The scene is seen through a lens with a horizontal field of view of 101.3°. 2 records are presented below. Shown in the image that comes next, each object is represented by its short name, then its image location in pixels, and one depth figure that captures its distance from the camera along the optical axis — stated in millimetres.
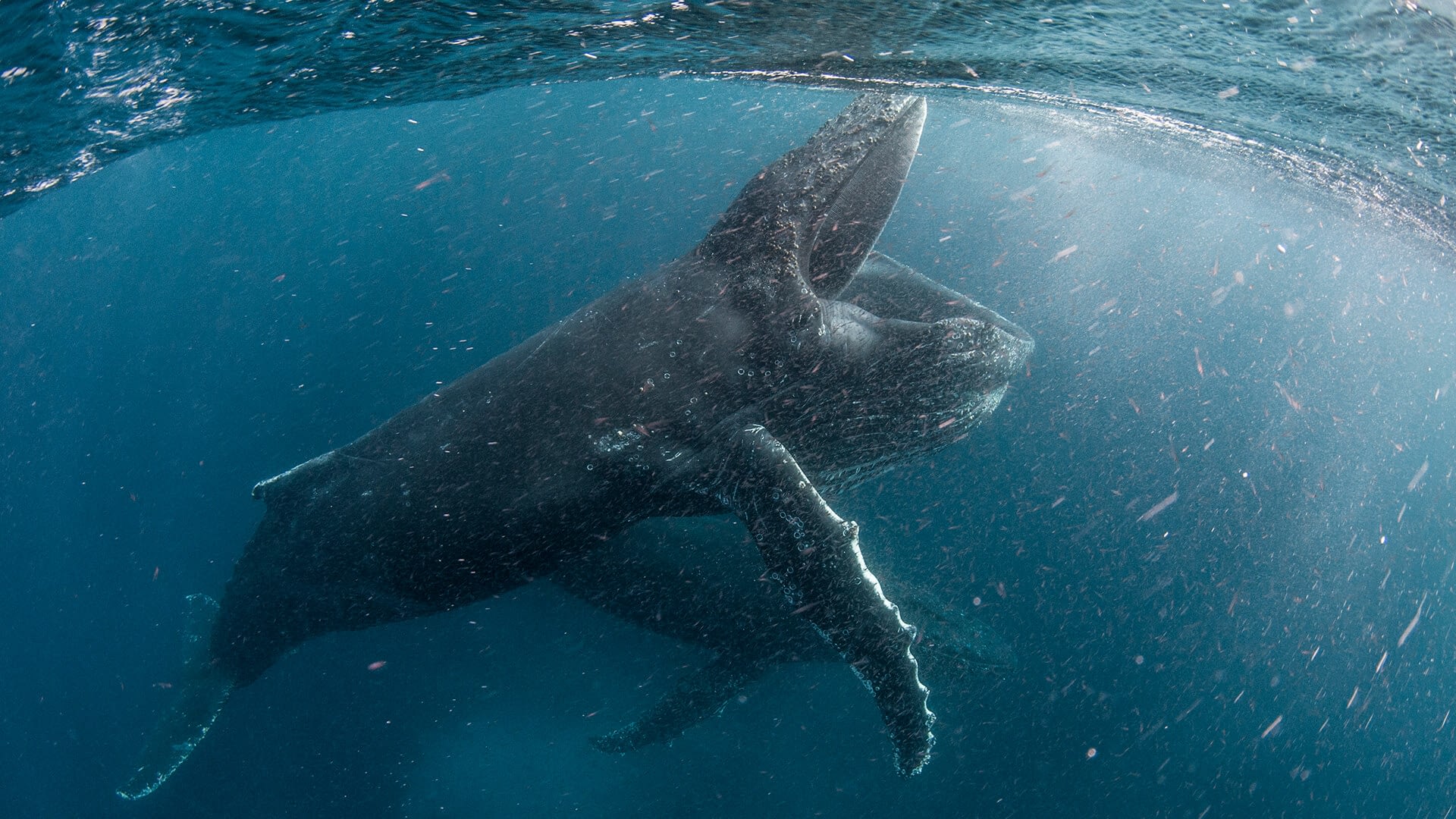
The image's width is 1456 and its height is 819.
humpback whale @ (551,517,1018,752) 8070
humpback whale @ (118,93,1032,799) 4727
